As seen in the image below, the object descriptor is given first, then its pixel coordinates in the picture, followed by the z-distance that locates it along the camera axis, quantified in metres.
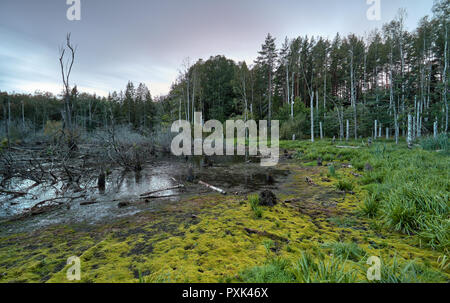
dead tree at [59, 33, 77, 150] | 12.17
